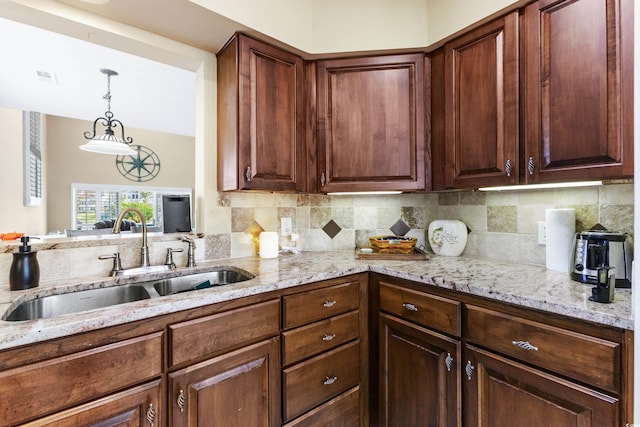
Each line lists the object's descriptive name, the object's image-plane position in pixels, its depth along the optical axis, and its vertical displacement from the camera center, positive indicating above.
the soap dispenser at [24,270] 1.15 -0.20
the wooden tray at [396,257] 1.73 -0.25
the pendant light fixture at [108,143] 3.16 +0.77
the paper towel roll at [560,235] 1.37 -0.10
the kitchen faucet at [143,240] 1.43 -0.12
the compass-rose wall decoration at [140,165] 5.93 +1.01
